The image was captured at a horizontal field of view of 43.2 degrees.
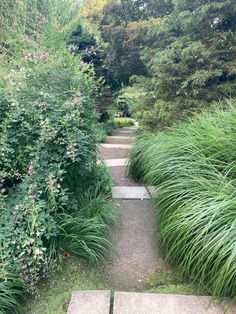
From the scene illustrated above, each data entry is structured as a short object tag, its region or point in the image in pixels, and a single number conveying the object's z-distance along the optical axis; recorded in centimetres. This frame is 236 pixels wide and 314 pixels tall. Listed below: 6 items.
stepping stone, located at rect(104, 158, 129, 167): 494
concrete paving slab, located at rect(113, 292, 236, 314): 175
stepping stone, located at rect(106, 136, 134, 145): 932
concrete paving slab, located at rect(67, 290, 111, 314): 177
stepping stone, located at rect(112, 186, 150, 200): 324
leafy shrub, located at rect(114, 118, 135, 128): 1770
